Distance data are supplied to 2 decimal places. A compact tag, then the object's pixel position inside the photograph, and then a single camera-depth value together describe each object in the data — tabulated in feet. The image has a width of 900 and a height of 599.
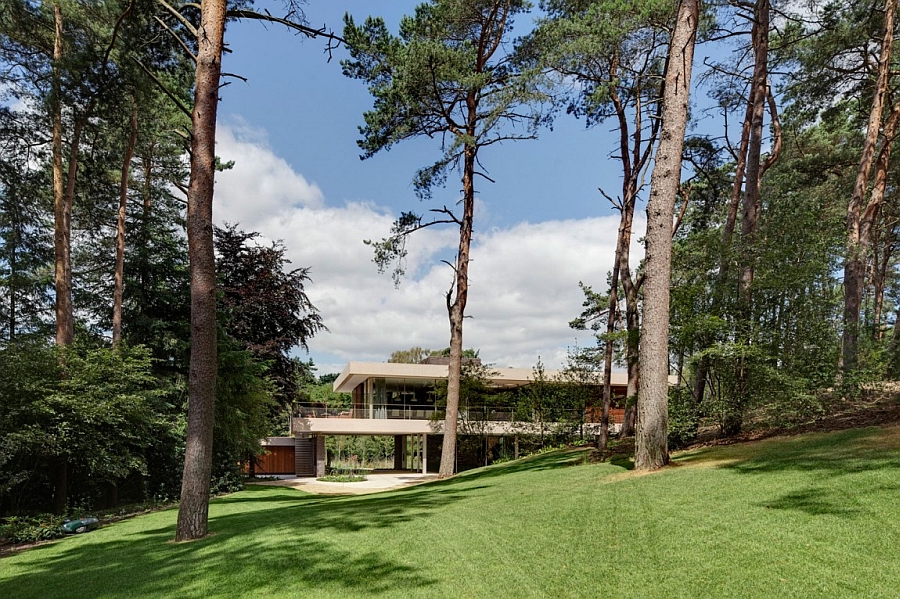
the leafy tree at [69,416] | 34.71
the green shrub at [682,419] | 33.42
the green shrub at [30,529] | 30.32
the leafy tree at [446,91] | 44.83
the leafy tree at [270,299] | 69.87
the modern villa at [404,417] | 70.03
